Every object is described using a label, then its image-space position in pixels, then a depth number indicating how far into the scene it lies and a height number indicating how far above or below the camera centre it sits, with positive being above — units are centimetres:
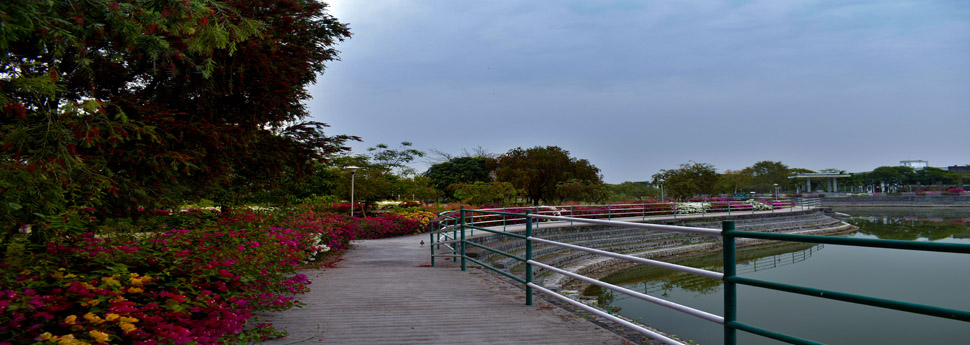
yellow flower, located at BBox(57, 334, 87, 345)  231 -66
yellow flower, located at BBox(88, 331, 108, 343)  235 -65
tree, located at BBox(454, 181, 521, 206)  2548 +9
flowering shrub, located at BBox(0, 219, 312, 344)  255 -58
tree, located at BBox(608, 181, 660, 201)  4849 +37
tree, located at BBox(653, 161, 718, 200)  4006 +137
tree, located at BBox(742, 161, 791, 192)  7650 +280
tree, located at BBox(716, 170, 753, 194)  7150 +180
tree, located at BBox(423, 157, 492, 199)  4472 +202
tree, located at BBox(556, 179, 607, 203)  3083 +22
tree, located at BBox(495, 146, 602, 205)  3460 +175
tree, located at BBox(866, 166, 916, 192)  8631 +302
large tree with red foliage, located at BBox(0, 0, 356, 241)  407 +117
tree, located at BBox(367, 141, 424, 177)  4456 +344
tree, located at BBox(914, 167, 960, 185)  8450 +283
